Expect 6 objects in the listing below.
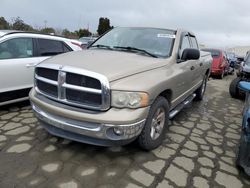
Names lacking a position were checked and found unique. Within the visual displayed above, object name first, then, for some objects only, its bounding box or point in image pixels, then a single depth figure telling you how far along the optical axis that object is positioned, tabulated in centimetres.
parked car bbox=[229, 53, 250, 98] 542
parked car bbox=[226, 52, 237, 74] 1258
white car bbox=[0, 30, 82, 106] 350
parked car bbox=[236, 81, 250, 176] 230
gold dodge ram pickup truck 217
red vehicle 960
